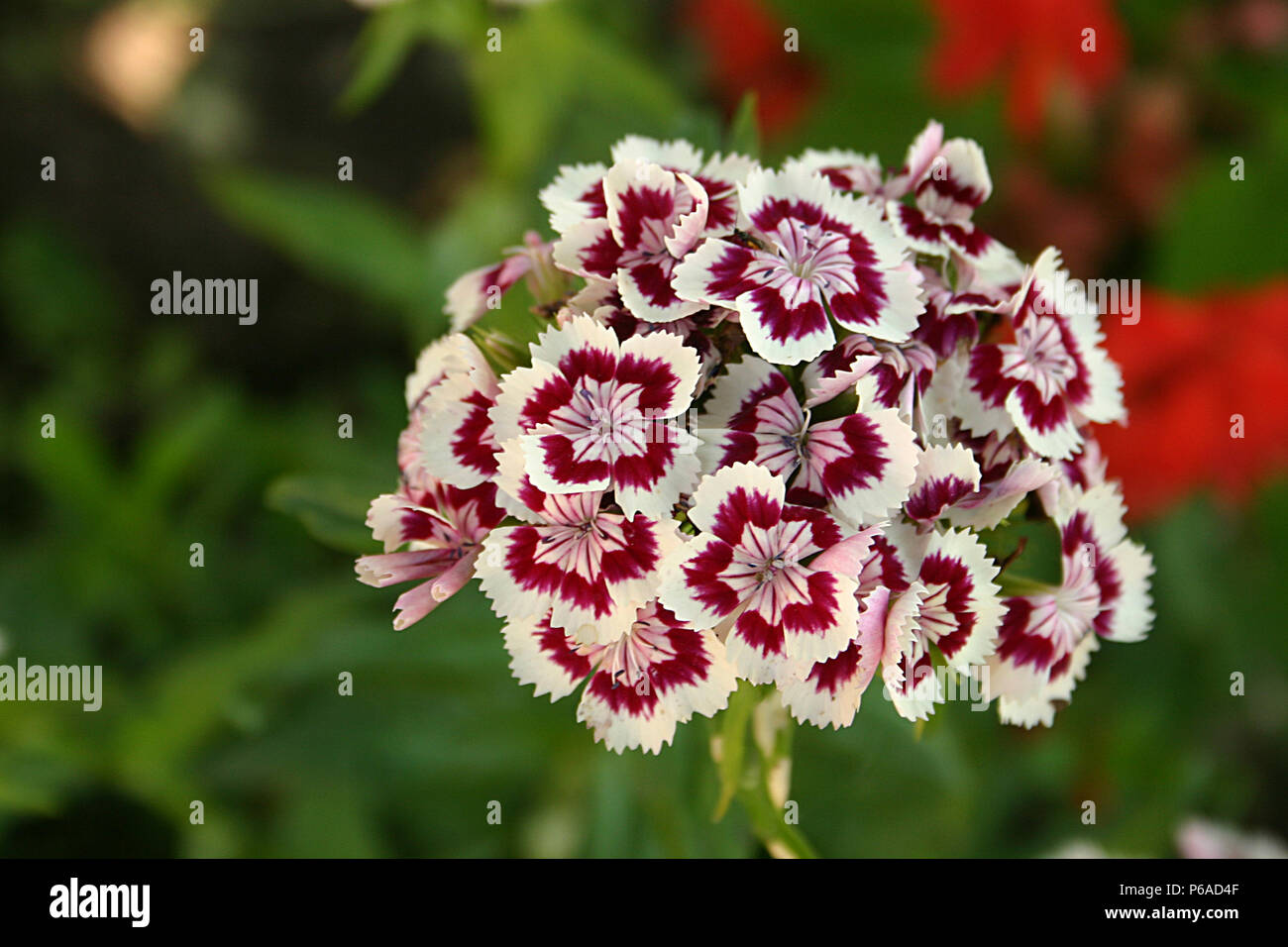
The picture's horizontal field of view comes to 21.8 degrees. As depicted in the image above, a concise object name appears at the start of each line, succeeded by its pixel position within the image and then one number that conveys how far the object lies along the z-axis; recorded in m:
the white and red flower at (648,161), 0.37
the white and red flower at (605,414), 0.35
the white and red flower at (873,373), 0.36
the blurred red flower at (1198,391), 0.54
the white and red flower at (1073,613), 0.37
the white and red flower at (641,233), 0.36
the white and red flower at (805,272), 0.36
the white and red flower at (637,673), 0.36
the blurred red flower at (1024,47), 0.60
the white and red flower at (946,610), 0.36
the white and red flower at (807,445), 0.35
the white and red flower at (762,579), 0.35
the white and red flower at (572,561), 0.36
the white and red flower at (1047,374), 0.37
